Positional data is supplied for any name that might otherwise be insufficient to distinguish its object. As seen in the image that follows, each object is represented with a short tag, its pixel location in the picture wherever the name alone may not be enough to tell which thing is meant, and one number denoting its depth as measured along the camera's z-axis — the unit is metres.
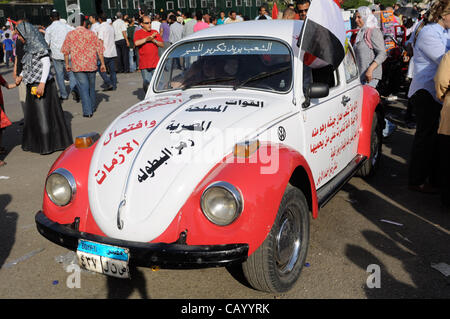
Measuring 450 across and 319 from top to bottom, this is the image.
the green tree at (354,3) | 70.19
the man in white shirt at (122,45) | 16.58
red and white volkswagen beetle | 2.72
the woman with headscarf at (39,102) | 6.88
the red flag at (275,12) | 11.19
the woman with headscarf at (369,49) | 6.63
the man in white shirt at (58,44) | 11.15
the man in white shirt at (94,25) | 13.13
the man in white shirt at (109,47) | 13.41
